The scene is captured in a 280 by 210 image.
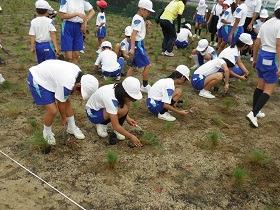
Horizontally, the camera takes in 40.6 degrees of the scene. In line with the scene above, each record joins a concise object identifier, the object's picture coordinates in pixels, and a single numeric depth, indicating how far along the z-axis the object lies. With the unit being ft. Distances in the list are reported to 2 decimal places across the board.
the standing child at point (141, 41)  22.00
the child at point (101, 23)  31.42
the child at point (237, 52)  22.88
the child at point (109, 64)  24.63
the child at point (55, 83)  14.47
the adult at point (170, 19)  31.14
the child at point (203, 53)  26.84
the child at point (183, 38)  34.73
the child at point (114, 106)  15.14
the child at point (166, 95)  19.02
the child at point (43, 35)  20.67
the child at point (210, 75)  23.11
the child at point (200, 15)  42.37
